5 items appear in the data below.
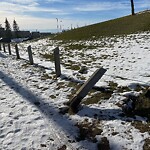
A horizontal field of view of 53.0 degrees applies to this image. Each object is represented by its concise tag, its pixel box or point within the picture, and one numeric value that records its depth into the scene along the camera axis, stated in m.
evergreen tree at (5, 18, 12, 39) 61.70
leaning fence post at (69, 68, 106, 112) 4.06
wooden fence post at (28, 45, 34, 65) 9.03
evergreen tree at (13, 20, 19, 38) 70.79
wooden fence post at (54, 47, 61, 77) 6.51
